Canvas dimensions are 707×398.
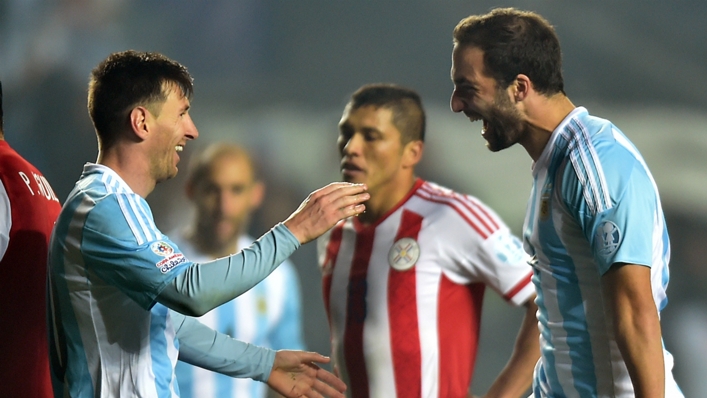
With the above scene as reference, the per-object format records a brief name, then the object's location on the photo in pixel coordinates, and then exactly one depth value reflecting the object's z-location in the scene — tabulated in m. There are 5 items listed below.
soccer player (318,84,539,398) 15.95
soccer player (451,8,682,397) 15.04
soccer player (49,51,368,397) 15.11
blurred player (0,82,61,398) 15.51
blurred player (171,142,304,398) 16.83
